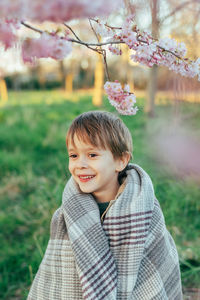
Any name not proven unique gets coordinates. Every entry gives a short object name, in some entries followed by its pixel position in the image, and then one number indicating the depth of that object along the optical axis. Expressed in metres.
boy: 1.30
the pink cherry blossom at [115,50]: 1.37
